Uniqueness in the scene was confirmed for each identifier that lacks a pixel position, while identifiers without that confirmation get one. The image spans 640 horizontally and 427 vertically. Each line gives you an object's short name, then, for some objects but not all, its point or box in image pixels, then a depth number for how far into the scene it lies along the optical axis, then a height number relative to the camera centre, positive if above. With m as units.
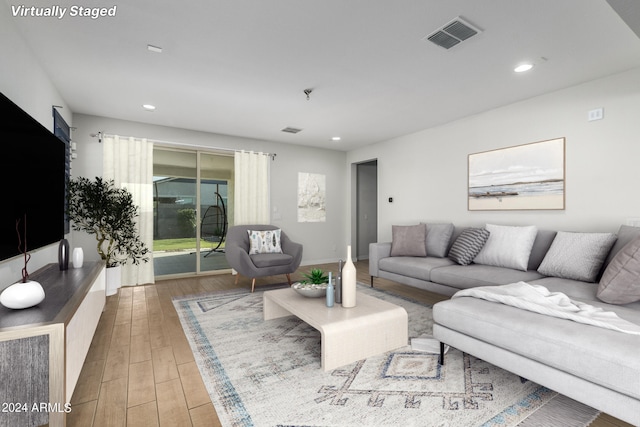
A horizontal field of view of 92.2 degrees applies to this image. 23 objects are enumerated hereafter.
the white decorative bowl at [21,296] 1.50 -0.42
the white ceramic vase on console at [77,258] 2.73 -0.41
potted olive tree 3.51 -0.02
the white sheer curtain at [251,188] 5.38 +0.42
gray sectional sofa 1.37 -0.62
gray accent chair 4.09 -0.64
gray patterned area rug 1.60 -1.07
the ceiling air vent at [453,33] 2.20 +1.34
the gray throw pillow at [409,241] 4.12 -0.39
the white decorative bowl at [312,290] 2.54 -0.64
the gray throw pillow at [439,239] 4.03 -0.36
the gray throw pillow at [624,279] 1.97 -0.43
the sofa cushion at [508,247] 3.16 -0.37
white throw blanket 1.61 -0.57
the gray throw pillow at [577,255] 2.60 -0.38
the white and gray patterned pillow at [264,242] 4.64 -0.46
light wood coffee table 2.07 -0.81
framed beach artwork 3.44 +0.43
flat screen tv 1.65 +0.19
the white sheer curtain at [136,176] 4.38 +0.51
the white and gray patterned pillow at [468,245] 3.53 -0.39
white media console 1.28 -0.67
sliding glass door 4.94 +0.03
